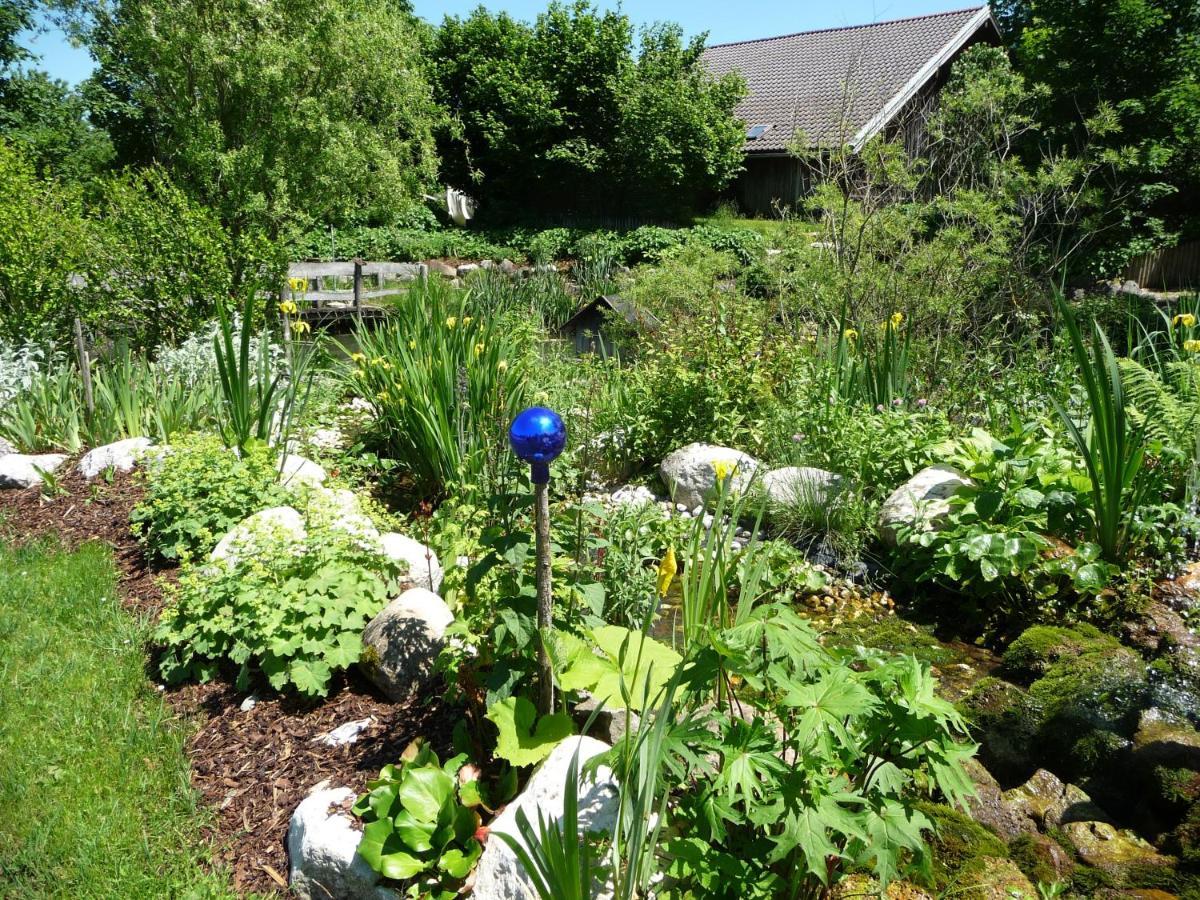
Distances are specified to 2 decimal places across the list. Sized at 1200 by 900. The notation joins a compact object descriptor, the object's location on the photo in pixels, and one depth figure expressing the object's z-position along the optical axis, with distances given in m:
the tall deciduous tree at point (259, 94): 11.69
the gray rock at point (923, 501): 4.41
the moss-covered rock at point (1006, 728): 3.14
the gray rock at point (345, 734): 2.88
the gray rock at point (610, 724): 2.64
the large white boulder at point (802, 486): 4.82
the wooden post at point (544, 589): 2.33
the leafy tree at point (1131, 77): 13.29
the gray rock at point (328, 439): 5.97
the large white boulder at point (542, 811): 2.13
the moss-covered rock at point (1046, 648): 3.57
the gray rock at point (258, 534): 3.38
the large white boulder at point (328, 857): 2.33
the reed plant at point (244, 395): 4.51
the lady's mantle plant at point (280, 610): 3.01
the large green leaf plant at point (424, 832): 2.23
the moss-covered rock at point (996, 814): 2.67
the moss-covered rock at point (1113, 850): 2.47
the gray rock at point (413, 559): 3.80
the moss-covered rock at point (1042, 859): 2.42
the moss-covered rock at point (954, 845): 2.32
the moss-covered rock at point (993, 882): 2.25
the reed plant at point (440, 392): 4.77
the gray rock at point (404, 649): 3.02
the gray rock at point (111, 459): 5.35
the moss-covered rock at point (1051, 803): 2.75
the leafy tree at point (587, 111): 22.55
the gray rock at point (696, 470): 5.26
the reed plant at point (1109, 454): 3.80
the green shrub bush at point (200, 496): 4.09
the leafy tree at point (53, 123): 23.20
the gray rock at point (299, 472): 4.64
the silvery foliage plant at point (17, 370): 6.01
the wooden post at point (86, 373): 5.92
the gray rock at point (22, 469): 5.44
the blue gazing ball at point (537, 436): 2.16
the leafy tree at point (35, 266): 6.61
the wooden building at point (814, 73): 21.61
